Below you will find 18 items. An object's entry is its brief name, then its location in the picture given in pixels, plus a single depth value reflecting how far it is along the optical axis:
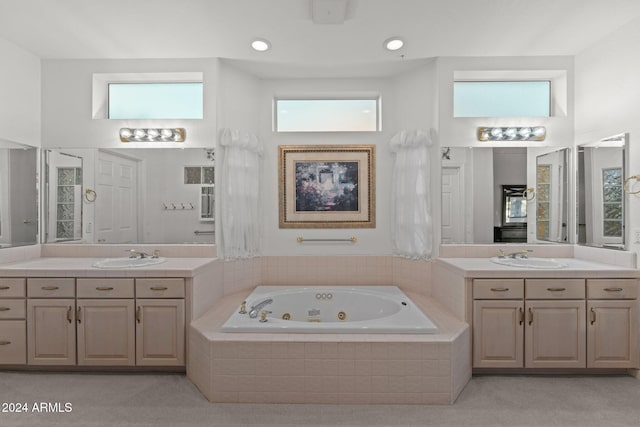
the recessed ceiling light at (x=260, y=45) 2.89
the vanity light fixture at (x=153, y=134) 3.16
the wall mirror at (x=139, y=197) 3.17
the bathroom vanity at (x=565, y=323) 2.49
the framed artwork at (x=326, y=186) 3.51
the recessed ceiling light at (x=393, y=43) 2.87
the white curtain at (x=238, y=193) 3.17
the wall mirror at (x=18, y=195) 2.87
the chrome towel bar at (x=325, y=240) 3.51
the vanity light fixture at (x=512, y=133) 3.14
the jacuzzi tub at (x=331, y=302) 2.98
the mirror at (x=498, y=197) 3.15
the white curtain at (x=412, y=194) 3.18
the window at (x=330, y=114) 3.61
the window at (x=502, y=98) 3.30
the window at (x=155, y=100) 3.34
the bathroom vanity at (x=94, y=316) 2.54
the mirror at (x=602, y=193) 2.71
